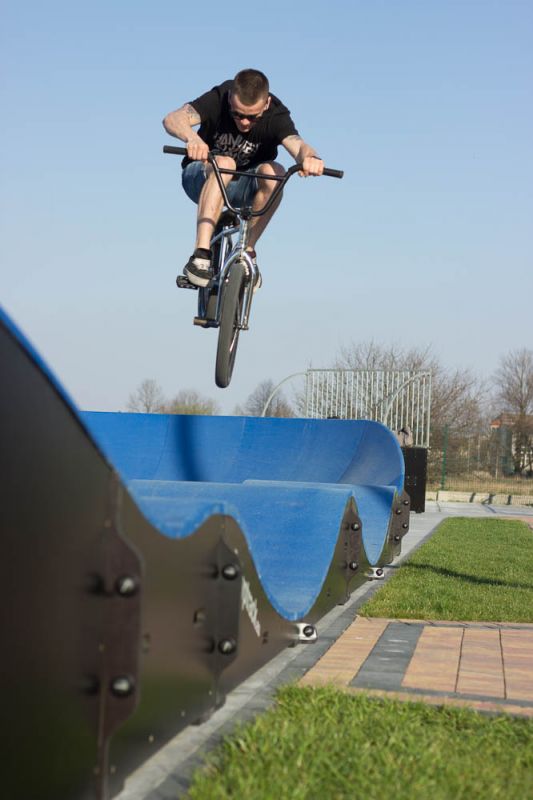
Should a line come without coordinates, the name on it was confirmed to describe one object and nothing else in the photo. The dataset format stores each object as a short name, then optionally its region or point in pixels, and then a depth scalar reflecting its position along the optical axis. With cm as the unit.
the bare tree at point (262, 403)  5947
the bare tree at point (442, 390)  3606
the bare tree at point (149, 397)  6029
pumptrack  168
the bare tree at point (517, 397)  5069
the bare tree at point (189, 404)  5641
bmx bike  540
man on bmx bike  512
